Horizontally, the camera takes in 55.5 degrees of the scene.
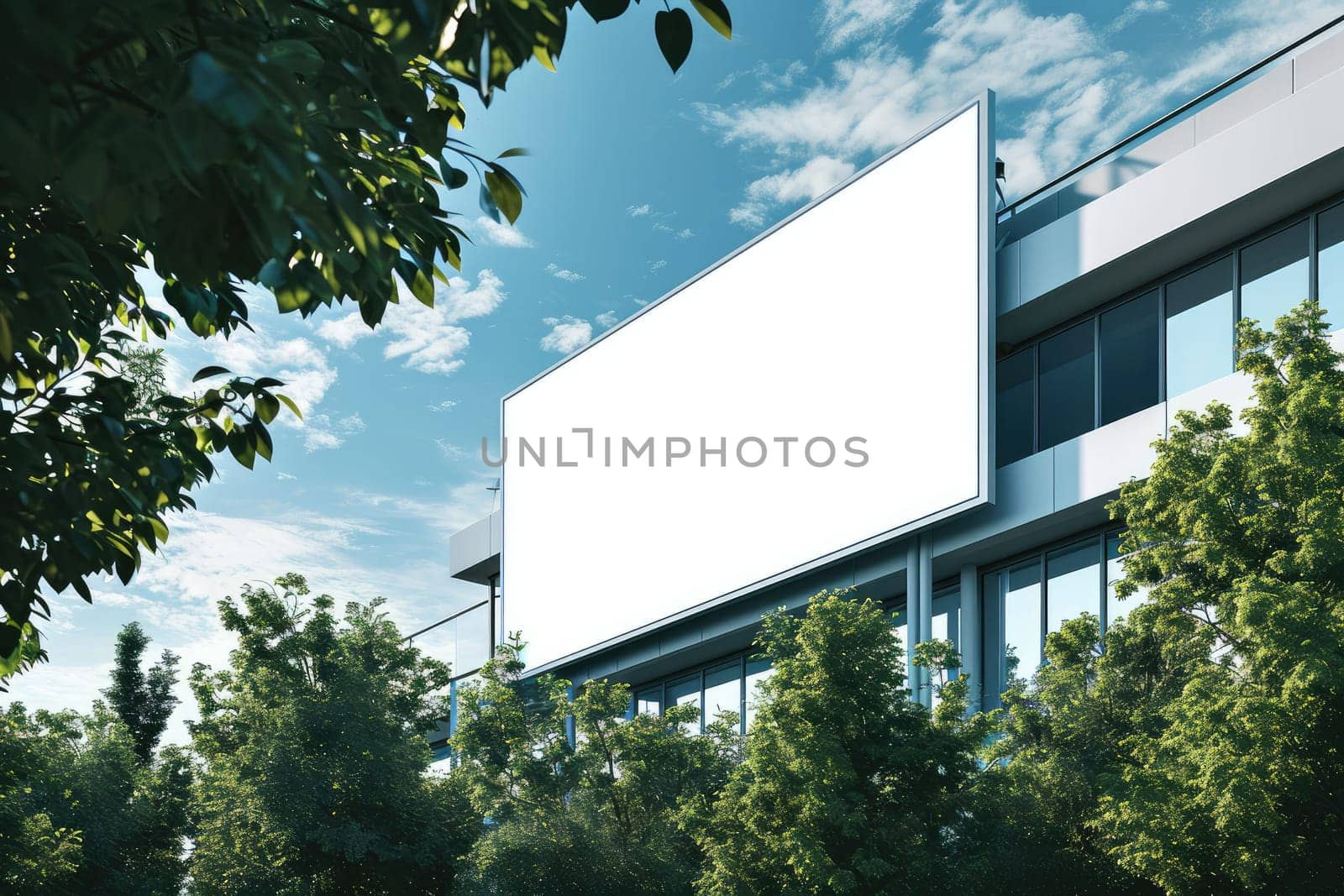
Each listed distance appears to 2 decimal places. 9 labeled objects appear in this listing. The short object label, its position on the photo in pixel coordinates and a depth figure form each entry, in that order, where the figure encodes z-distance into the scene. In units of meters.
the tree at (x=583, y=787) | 24.00
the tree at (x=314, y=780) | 26.16
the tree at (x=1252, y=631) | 13.86
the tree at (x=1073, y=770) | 17.58
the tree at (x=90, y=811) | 27.09
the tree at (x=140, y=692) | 59.91
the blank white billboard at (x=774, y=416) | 25.69
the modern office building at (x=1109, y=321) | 21.22
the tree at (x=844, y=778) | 18.17
